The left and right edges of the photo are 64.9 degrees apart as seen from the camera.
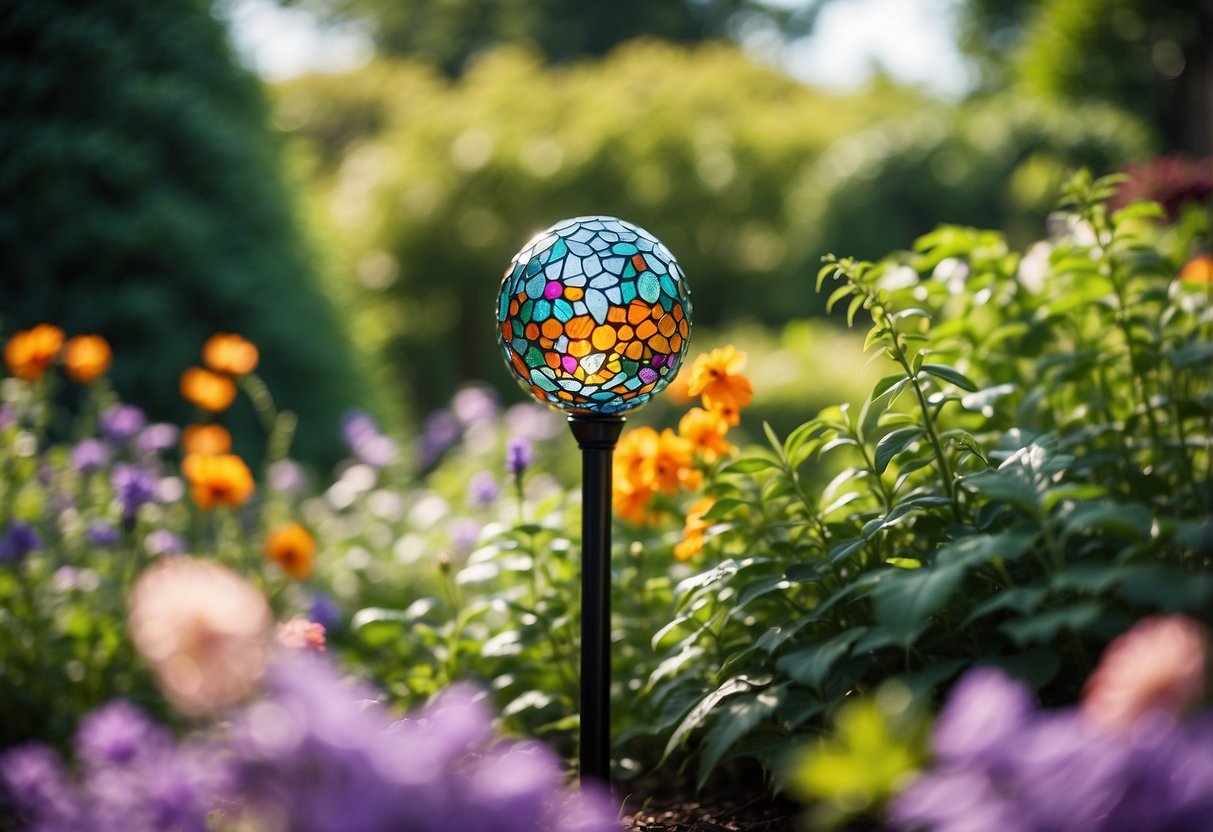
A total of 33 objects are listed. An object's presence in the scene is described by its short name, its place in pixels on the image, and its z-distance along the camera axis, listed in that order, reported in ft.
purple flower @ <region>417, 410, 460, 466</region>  11.56
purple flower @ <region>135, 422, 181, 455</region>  8.89
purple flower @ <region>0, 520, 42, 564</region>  6.86
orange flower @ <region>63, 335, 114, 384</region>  7.79
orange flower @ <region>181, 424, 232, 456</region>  7.80
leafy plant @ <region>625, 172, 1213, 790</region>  3.51
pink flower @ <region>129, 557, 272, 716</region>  2.52
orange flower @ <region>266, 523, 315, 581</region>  7.13
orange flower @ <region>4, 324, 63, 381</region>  7.52
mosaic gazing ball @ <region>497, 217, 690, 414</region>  4.37
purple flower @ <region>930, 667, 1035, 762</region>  2.36
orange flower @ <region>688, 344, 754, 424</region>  5.02
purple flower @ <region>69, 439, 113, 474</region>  8.22
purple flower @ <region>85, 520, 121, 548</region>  7.80
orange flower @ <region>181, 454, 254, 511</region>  6.52
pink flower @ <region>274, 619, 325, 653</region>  3.99
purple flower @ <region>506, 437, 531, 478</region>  5.81
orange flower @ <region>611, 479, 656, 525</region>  5.61
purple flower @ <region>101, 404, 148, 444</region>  8.54
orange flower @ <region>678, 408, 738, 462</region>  5.26
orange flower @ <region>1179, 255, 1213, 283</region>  6.25
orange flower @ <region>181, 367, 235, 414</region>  7.68
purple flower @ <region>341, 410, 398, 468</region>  9.87
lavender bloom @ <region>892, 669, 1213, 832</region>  2.31
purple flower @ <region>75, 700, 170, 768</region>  3.31
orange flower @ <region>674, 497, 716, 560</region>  5.05
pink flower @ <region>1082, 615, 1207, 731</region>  2.38
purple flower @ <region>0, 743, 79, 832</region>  3.14
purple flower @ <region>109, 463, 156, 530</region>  6.79
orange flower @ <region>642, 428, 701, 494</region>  5.40
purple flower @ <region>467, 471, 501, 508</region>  7.88
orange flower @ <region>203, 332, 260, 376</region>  7.75
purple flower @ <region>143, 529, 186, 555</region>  7.81
